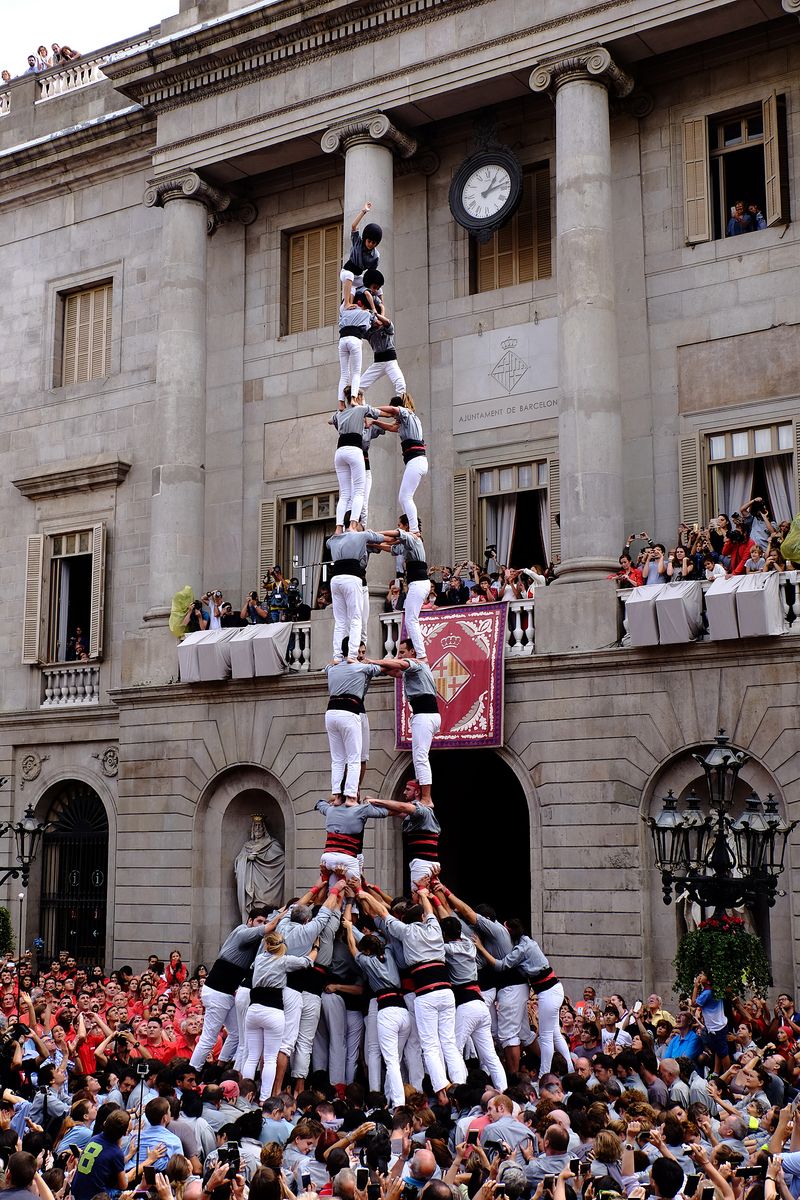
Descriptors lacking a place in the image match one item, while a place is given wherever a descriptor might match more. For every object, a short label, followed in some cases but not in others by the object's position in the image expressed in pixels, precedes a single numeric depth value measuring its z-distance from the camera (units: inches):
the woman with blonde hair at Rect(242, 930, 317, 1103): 669.9
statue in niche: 1165.7
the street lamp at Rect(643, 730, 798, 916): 653.3
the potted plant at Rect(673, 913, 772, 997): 709.9
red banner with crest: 1030.4
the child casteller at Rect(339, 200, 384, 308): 812.0
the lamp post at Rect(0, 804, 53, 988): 1046.4
